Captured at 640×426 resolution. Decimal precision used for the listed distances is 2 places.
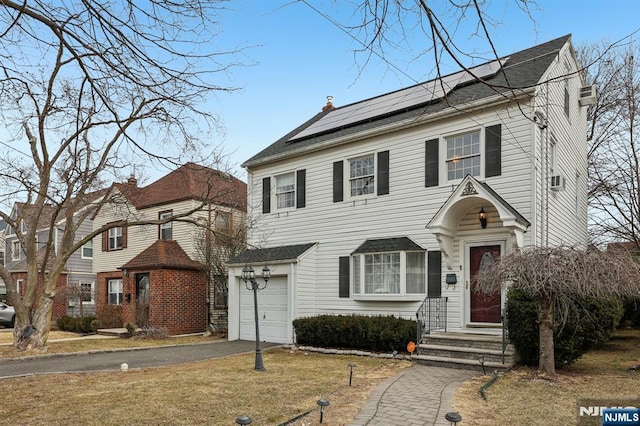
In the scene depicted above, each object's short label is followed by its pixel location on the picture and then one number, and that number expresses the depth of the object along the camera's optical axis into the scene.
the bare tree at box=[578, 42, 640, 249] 16.41
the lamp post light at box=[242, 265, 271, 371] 10.05
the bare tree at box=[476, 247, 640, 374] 8.08
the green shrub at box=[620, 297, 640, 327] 16.77
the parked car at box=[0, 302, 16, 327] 24.55
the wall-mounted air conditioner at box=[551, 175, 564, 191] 11.82
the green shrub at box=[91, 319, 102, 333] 19.81
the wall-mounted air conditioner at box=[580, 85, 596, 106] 16.05
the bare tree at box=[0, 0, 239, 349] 4.02
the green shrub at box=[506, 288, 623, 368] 9.17
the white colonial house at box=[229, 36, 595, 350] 11.55
